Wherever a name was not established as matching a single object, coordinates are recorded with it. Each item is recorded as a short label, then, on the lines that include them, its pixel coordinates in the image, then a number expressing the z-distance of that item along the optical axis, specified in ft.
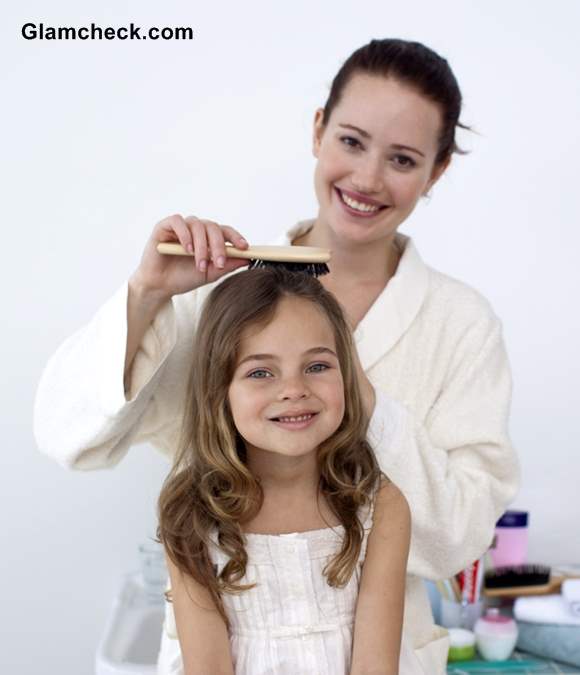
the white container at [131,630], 5.25
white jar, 5.53
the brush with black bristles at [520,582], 5.84
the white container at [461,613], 5.85
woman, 3.67
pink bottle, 6.11
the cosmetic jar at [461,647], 5.55
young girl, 3.49
